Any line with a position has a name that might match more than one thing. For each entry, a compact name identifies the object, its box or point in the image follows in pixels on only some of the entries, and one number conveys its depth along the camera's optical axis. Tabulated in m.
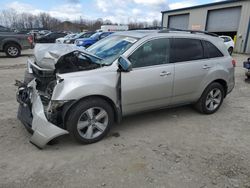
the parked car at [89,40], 14.54
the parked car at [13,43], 11.77
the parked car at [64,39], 17.96
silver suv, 3.07
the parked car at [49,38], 21.02
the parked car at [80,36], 17.06
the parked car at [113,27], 29.64
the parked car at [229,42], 15.59
